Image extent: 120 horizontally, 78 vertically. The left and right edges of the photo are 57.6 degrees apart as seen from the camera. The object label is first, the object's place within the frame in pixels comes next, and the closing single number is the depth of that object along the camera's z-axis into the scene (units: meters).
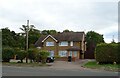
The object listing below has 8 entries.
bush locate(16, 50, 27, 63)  16.16
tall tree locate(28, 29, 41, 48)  34.37
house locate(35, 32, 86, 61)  25.45
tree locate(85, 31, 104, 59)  29.22
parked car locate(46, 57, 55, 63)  19.03
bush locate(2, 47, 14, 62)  16.04
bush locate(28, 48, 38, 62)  16.06
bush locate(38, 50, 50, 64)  16.16
